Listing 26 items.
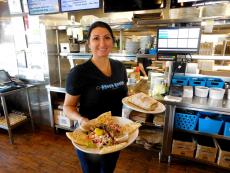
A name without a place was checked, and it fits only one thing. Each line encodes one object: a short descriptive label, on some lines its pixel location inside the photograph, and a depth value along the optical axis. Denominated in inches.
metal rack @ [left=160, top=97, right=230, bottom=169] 71.4
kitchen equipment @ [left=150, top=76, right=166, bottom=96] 84.7
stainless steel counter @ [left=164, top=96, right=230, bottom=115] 70.4
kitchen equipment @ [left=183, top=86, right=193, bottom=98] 80.8
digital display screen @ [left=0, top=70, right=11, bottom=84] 113.6
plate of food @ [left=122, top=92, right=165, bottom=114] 55.3
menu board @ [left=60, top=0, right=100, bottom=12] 89.5
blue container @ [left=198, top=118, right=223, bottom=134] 75.0
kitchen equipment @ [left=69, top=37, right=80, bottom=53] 103.4
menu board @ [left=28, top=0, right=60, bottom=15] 97.0
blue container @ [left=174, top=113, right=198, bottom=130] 78.9
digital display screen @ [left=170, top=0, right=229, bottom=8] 69.6
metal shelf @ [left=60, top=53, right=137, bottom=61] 91.1
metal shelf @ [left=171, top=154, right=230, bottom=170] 79.2
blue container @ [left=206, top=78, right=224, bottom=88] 82.0
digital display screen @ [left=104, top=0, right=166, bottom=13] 81.0
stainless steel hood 74.6
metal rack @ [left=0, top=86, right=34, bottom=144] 97.0
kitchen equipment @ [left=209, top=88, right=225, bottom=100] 77.3
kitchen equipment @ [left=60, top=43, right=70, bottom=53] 102.6
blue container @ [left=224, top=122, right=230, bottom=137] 73.8
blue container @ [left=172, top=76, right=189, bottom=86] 86.2
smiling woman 48.5
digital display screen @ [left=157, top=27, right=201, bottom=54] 72.9
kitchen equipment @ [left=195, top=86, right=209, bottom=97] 80.2
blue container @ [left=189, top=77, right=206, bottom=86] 84.0
